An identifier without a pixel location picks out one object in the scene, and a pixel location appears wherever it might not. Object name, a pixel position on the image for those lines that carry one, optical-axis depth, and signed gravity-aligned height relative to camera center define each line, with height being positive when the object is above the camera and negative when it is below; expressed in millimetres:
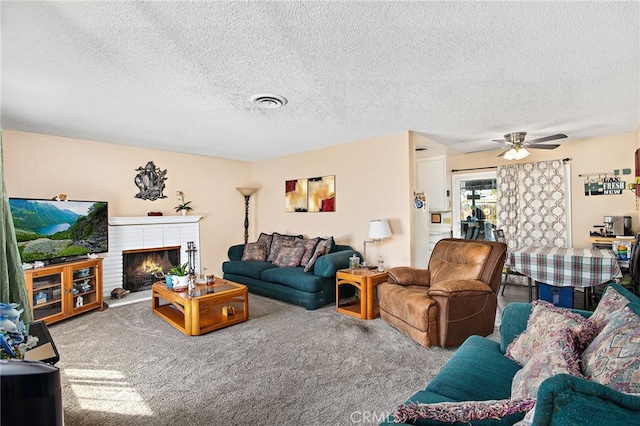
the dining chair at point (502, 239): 4767 -463
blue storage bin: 3459 -955
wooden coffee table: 3145 -962
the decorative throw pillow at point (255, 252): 5180 -616
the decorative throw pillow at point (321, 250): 4246 -504
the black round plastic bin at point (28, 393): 572 -337
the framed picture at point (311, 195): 5031 +335
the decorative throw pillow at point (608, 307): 1271 -422
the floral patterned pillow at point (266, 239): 5343 -422
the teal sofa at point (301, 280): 3996 -887
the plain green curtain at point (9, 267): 1847 -290
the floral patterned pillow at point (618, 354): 875 -463
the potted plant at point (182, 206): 5383 +184
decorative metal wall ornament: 5004 +582
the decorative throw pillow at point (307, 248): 4609 -508
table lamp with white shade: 3992 -208
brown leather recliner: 2799 -802
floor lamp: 6152 +108
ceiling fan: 4066 +869
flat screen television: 3541 -115
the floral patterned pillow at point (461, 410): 879 -580
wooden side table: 3605 -878
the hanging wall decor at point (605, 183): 4363 +375
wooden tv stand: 3424 -832
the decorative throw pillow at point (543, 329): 1304 -557
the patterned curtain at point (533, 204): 4781 +98
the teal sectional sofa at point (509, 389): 596 -622
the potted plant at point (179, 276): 3615 -693
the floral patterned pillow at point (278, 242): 5043 -446
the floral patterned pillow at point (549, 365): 1088 -561
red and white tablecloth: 3088 -585
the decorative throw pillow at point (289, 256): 4676 -637
